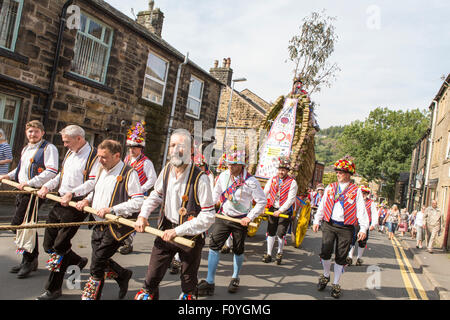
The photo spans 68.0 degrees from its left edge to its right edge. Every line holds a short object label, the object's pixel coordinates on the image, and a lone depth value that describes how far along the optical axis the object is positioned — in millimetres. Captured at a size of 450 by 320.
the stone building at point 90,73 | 9109
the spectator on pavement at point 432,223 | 12561
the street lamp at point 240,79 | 18162
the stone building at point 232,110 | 24312
